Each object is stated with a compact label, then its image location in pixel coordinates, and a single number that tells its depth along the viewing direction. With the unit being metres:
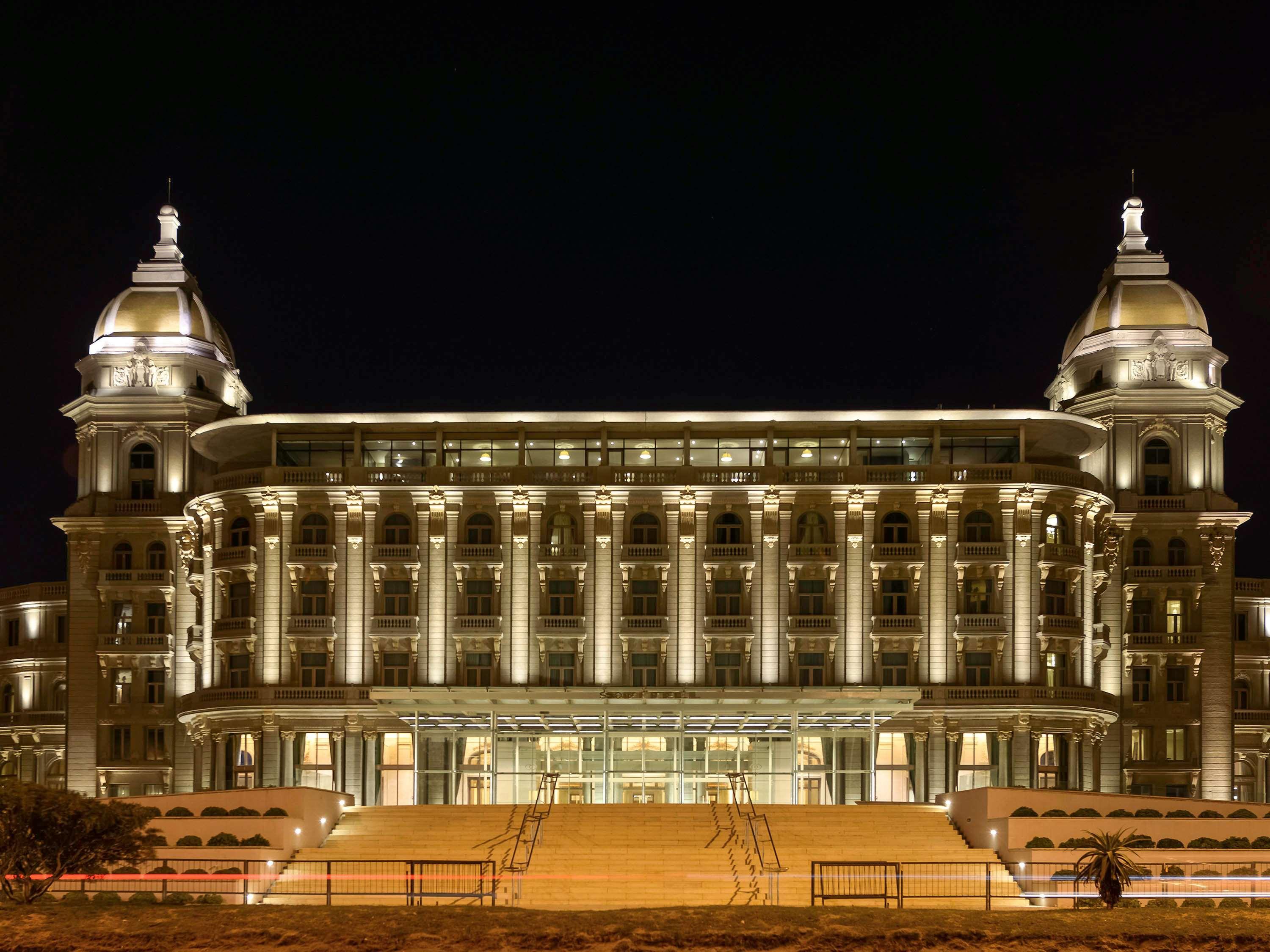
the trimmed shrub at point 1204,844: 64.38
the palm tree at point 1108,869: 49.94
